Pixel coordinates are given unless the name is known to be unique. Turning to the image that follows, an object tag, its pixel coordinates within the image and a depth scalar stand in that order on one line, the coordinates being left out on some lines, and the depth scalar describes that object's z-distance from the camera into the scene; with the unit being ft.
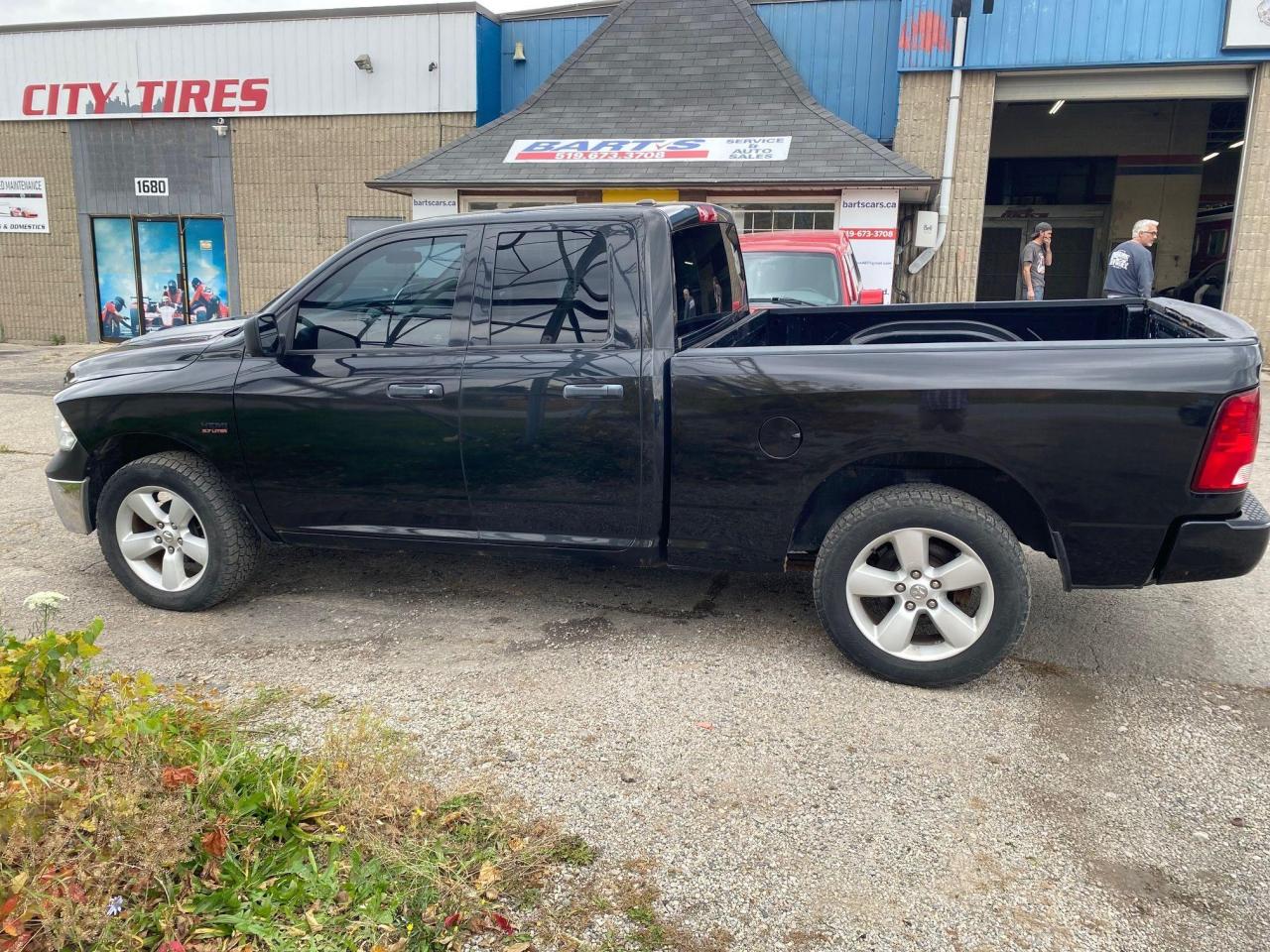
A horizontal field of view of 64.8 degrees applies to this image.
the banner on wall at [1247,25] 42.55
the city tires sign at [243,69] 53.88
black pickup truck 11.87
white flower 9.82
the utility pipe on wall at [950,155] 45.70
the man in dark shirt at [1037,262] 42.86
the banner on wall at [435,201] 47.55
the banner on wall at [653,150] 44.67
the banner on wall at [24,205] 61.62
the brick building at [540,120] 44.70
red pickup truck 26.78
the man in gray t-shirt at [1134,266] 33.68
